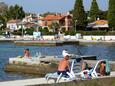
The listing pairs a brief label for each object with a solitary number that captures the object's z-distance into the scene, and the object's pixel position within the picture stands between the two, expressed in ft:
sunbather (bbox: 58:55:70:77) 59.77
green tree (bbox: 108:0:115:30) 360.69
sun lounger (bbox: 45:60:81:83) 59.93
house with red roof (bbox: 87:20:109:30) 424.70
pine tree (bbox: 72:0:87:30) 380.78
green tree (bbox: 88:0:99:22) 437.99
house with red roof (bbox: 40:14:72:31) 481.05
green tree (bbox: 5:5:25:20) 581.12
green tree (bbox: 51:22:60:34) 465.88
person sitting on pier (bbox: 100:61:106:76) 67.00
